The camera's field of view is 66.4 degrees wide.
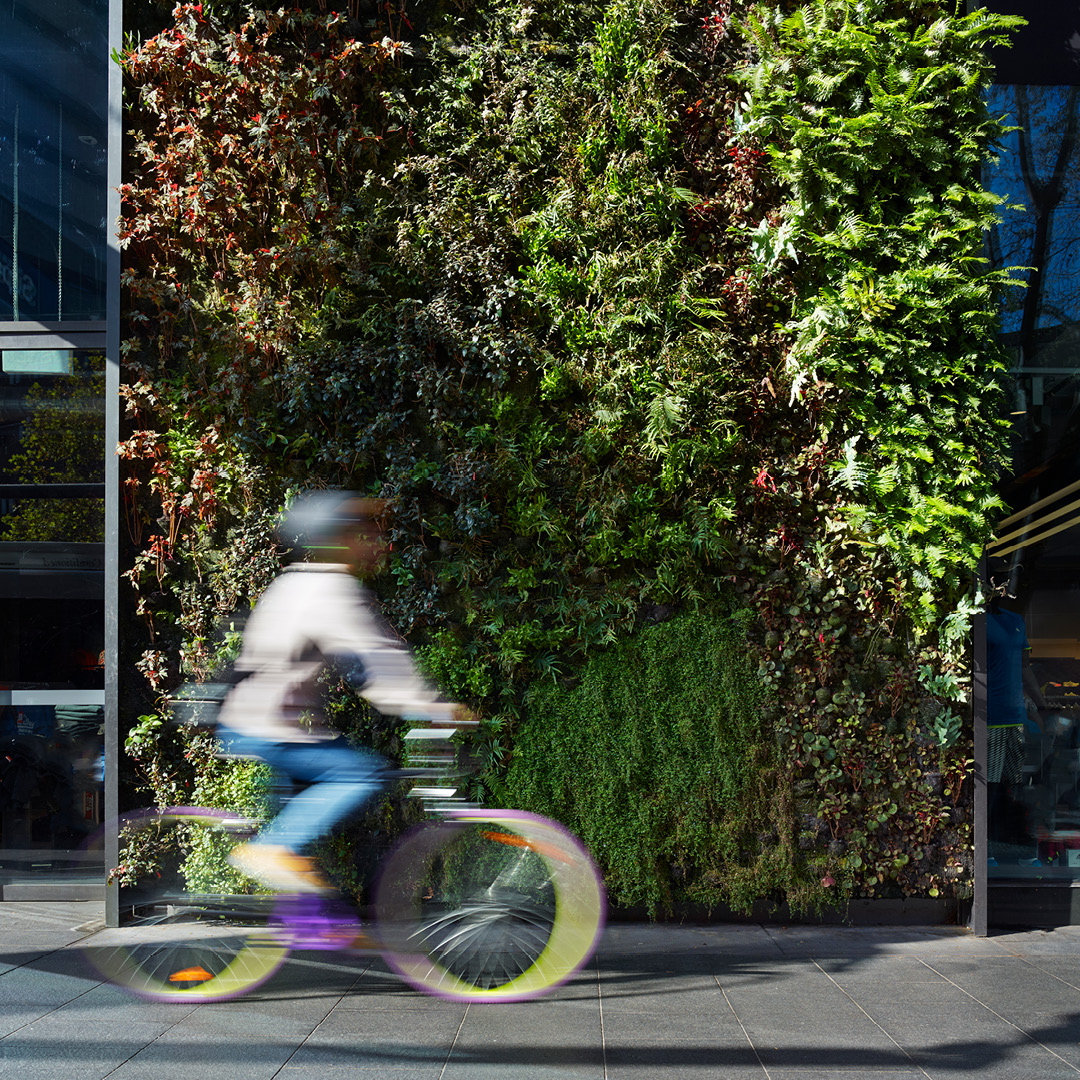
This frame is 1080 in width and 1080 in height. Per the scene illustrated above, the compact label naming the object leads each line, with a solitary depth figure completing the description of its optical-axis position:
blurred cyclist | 3.67
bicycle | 3.93
